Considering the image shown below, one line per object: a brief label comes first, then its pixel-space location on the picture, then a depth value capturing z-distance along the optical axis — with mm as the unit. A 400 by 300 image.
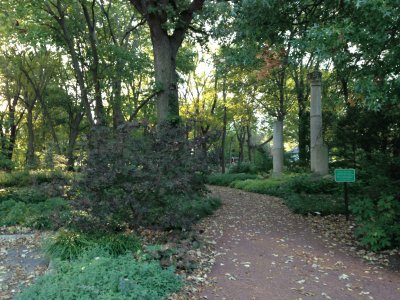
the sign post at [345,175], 8844
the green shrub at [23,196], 11297
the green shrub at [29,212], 8320
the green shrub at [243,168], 23731
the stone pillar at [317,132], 15625
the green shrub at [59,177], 6758
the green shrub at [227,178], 20531
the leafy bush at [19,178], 15354
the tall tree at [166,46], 10305
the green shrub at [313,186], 13656
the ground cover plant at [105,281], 4184
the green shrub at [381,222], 6875
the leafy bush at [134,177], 6027
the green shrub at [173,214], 6426
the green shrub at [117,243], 5785
